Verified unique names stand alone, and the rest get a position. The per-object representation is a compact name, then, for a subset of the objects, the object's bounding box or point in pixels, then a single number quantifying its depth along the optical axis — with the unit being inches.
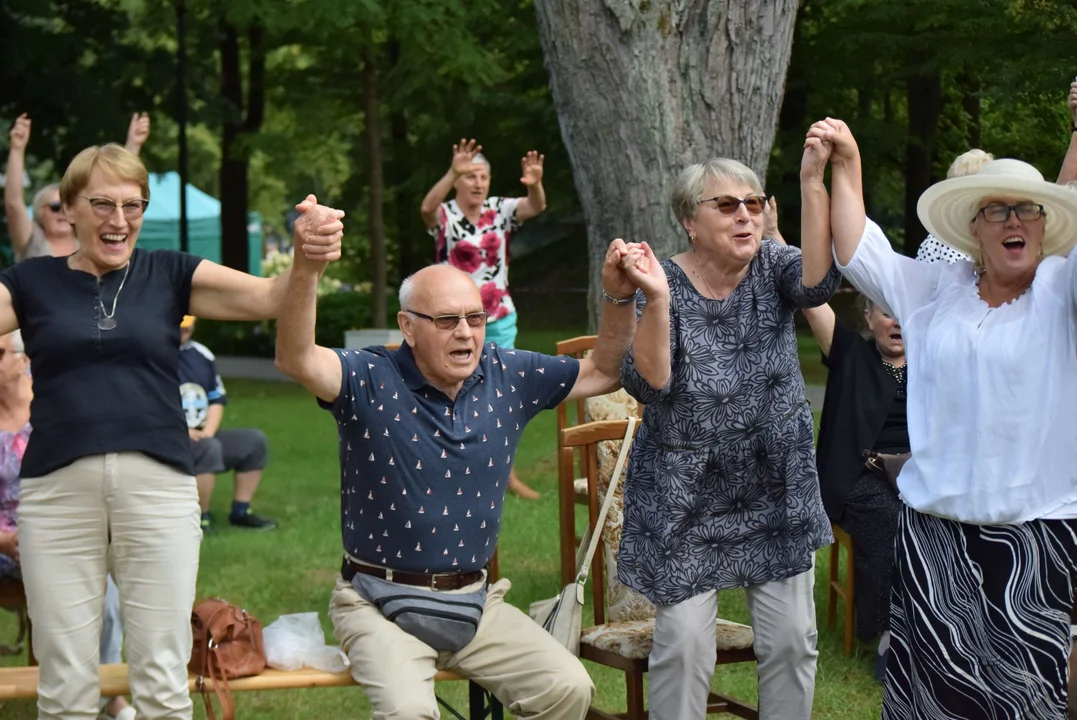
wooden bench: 166.9
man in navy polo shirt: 158.4
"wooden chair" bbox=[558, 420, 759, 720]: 174.7
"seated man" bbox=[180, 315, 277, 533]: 325.1
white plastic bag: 170.2
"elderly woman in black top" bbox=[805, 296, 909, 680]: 222.4
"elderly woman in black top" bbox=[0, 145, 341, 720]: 156.3
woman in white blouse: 134.3
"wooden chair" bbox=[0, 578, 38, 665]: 204.7
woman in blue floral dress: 162.1
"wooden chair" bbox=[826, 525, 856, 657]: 227.1
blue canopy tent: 1309.1
